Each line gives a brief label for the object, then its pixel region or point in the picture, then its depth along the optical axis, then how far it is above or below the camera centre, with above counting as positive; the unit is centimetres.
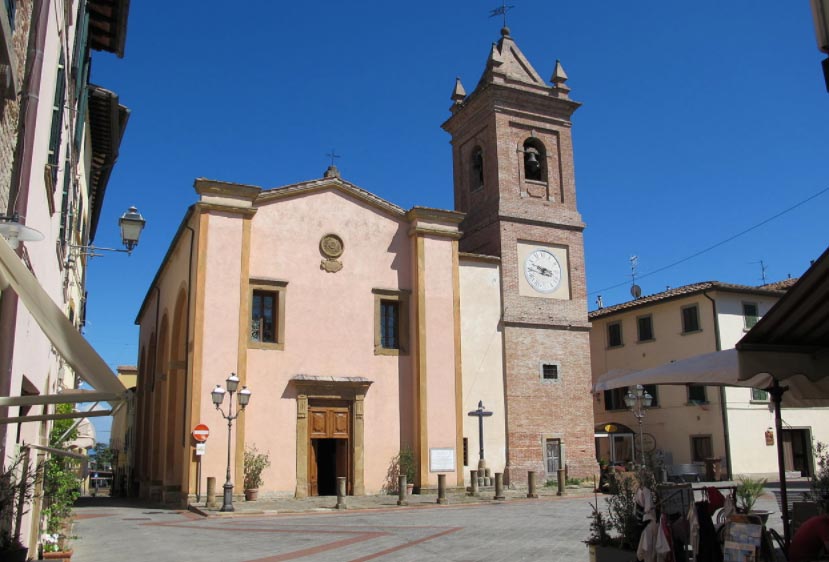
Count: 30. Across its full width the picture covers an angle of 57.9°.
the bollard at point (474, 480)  2249 -170
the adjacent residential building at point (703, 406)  2944 +55
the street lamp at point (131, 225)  1093 +291
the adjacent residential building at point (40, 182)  425 +220
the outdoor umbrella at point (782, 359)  637 +55
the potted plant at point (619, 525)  771 -110
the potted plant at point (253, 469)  2061 -119
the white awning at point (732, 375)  677 +43
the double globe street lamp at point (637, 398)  2300 +74
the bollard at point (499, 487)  2103 -179
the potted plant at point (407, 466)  2302 -128
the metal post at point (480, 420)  2386 +8
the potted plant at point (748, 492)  712 -69
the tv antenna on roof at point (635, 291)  3611 +617
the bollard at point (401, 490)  1955 -171
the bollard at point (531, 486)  2159 -183
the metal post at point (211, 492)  1905 -165
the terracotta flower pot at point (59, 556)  913 -153
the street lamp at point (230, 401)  1809 +69
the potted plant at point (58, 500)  898 -95
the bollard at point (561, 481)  2203 -173
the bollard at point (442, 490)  2017 -177
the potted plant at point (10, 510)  489 -59
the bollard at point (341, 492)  1908 -170
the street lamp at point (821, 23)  447 +233
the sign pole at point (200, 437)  1988 -27
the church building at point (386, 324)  2178 +319
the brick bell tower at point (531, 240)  2608 +671
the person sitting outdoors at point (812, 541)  561 -91
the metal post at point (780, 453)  690 -32
